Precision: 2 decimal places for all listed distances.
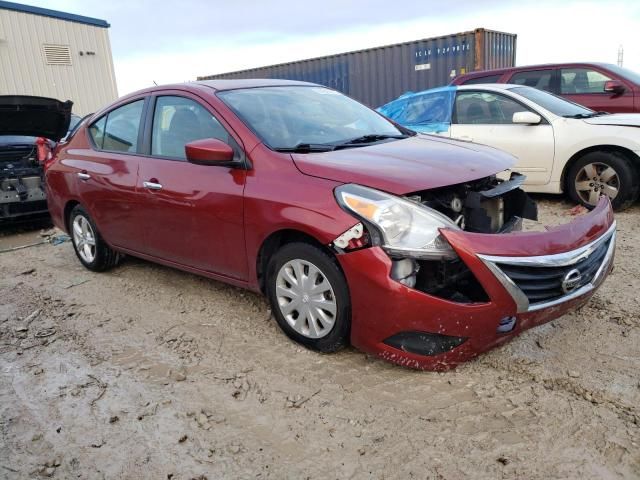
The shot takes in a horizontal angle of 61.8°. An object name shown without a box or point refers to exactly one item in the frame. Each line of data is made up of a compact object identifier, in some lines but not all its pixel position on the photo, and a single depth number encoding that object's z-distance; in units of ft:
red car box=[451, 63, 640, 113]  24.00
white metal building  46.26
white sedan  18.92
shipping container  41.39
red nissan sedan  8.67
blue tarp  22.85
